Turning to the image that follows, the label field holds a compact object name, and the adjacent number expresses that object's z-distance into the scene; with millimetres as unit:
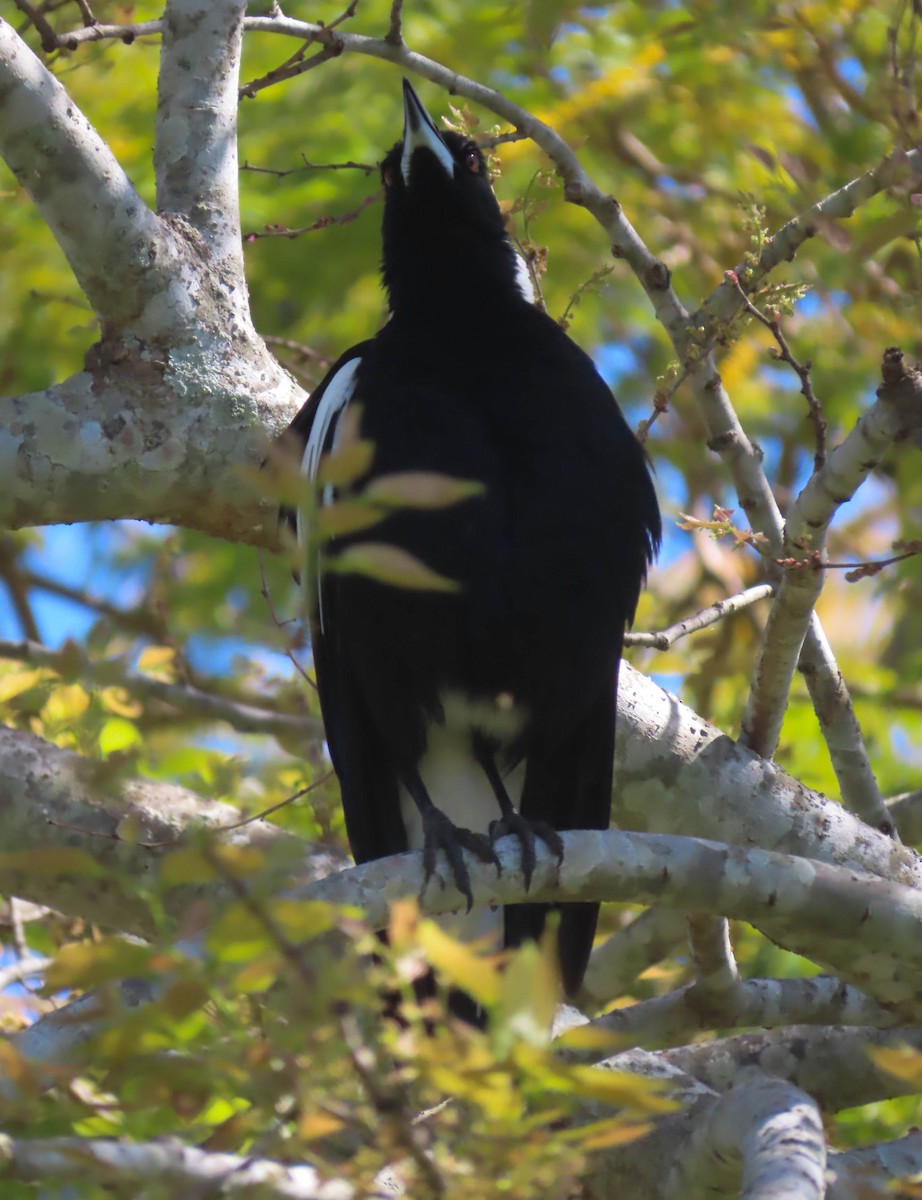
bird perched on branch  9894
